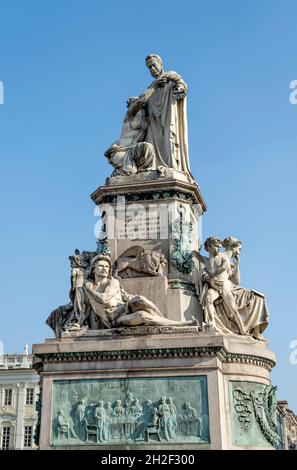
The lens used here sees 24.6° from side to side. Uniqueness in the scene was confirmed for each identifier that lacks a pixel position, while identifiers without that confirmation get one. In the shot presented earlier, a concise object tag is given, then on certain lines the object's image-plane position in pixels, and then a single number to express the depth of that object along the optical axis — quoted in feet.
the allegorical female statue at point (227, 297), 49.73
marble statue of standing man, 57.93
